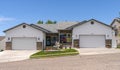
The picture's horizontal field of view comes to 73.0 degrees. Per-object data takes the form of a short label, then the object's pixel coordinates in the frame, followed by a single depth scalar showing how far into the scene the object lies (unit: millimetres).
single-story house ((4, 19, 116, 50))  13262
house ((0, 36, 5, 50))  20198
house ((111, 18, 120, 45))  16098
